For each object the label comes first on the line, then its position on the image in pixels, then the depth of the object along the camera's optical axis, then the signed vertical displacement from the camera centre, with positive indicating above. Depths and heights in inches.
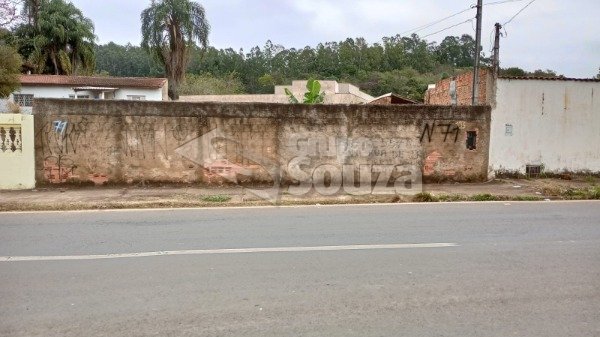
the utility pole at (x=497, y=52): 608.5 +119.7
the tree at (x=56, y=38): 1616.6 +321.6
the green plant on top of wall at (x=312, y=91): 691.4 +66.3
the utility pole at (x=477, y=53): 638.5 +116.8
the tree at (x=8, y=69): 893.2 +121.4
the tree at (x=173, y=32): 1622.8 +345.2
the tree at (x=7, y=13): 743.1 +187.7
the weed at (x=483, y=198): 469.7 -53.9
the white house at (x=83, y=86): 1246.3 +121.5
